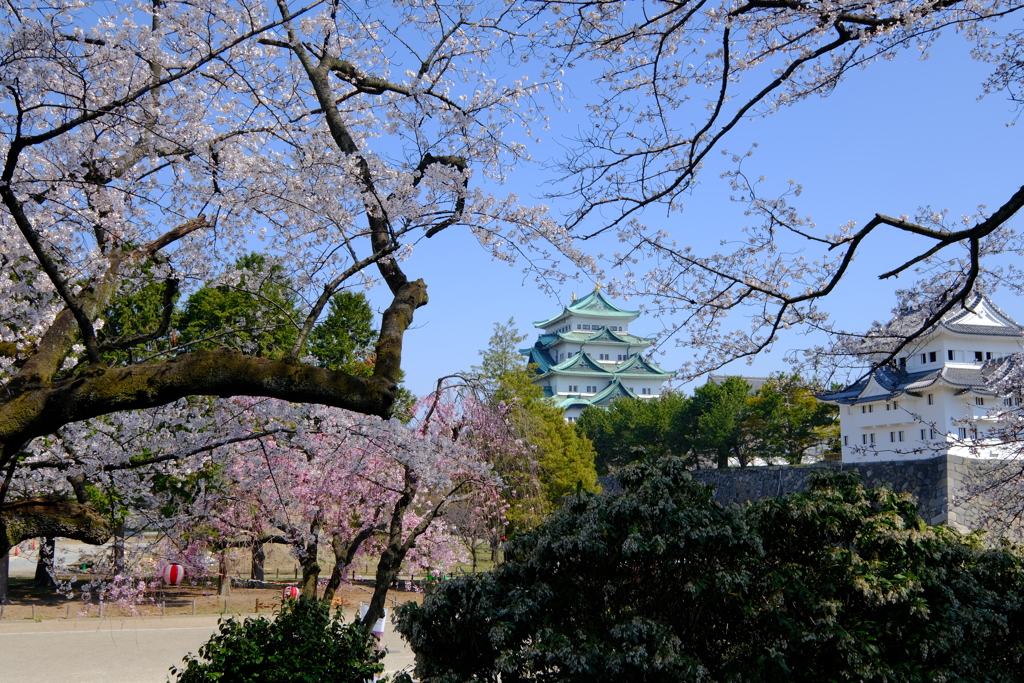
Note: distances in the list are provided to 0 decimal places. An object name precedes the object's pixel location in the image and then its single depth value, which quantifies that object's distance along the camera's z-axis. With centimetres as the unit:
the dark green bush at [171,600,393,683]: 513
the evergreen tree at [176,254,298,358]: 2228
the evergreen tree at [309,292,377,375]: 2500
